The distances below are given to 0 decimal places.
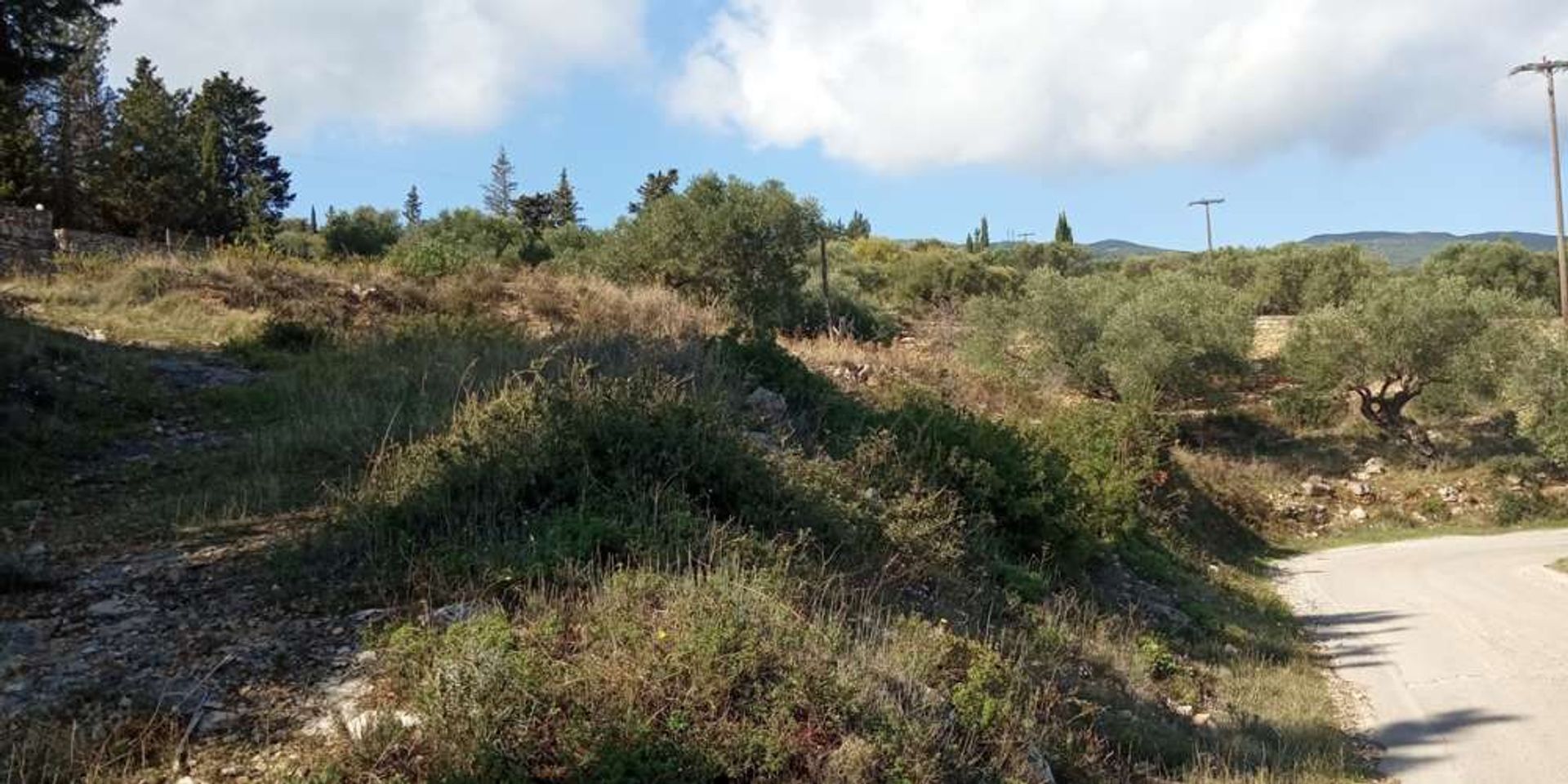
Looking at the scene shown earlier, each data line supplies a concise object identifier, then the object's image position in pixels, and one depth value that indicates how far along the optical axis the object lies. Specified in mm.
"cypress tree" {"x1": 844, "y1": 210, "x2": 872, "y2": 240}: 84062
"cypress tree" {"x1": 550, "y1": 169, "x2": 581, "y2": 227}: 72000
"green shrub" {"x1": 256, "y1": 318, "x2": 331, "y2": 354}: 13336
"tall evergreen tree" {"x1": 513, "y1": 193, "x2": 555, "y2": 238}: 68806
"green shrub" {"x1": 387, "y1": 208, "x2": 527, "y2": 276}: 18781
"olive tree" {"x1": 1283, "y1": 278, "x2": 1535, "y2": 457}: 28047
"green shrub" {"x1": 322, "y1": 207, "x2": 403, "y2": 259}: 44156
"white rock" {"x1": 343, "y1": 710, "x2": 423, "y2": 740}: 3688
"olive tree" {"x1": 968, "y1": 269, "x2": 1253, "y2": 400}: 29953
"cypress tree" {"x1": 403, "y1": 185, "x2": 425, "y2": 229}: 80006
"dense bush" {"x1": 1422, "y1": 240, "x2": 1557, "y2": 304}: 56750
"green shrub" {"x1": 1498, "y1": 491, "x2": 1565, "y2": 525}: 25531
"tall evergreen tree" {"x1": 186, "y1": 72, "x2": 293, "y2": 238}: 46031
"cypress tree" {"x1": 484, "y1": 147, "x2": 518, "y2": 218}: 82375
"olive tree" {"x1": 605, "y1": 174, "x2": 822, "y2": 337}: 26672
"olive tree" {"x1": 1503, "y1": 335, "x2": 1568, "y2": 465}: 24125
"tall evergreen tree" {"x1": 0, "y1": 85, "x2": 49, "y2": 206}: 33531
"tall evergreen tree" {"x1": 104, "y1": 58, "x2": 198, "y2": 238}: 39688
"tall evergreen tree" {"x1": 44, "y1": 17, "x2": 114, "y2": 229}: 37969
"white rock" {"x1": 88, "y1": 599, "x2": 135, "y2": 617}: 4785
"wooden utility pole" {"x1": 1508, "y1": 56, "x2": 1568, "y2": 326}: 39062
